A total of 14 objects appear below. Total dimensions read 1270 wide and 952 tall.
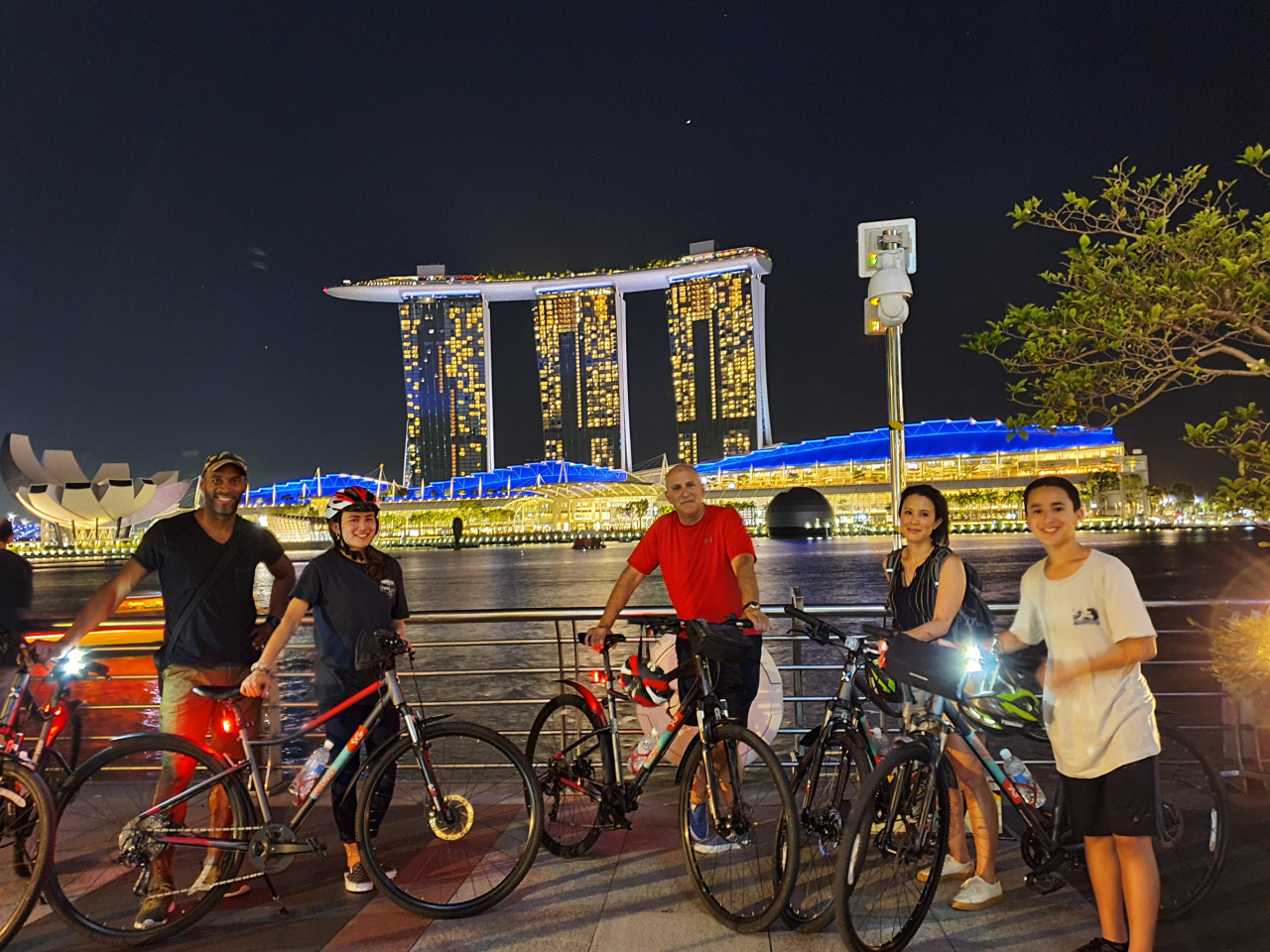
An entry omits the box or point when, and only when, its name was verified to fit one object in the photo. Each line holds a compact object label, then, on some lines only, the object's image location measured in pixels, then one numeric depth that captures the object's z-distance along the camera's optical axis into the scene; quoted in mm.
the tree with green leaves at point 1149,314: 4016
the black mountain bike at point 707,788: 2959
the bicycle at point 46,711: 3145
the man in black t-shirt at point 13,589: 4109
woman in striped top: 3016
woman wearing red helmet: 3311
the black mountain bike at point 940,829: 2664
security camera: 5086
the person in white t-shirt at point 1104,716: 2420
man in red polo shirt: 3510
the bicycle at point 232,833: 3041
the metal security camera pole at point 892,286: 5105
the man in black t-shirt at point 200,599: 3297
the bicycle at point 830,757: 2953
